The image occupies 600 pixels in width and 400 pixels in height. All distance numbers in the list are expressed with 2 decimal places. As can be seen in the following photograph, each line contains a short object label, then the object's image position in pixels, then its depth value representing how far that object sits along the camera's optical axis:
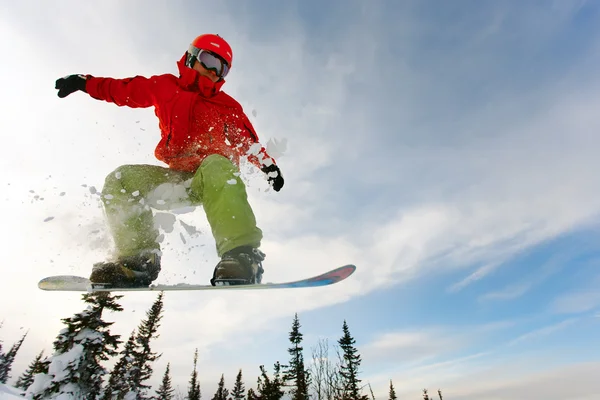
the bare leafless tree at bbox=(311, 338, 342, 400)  20.64
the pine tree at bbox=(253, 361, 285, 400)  24.88
